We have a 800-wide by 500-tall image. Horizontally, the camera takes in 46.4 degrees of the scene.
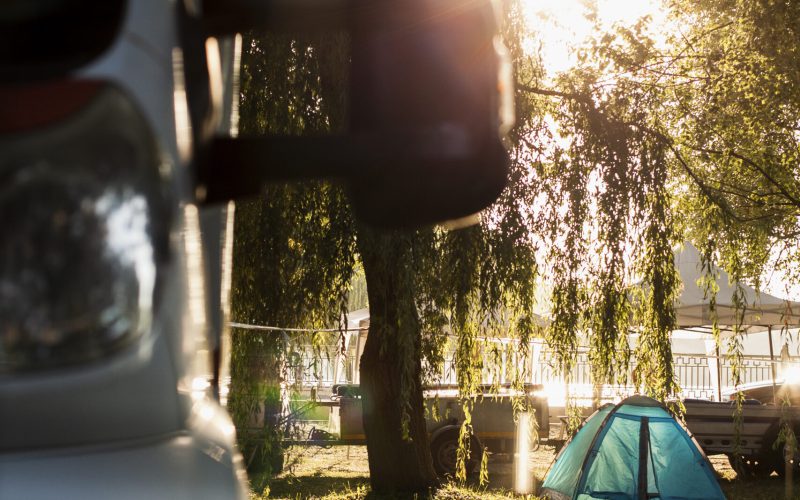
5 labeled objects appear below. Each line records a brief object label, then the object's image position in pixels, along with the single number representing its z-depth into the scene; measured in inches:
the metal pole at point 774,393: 571.5
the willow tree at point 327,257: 268.8
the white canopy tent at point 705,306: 616.4
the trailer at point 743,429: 556.1
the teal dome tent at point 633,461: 419.8
